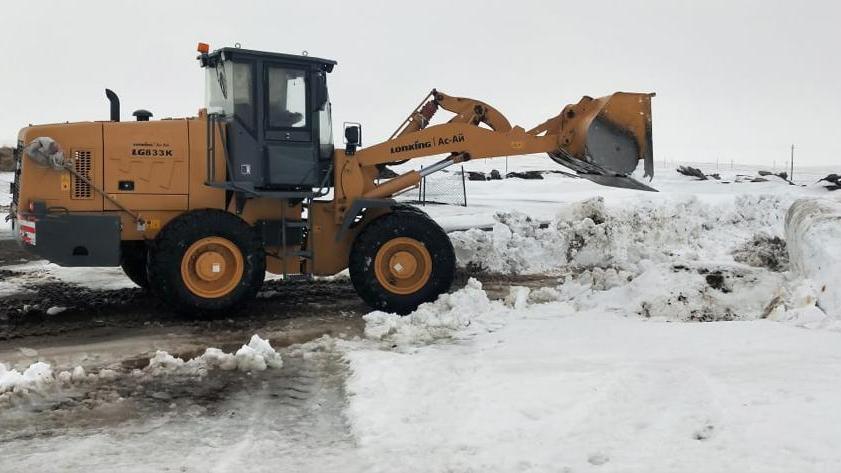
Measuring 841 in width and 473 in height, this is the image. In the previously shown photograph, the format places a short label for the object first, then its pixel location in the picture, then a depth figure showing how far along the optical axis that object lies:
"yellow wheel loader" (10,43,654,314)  7.40
